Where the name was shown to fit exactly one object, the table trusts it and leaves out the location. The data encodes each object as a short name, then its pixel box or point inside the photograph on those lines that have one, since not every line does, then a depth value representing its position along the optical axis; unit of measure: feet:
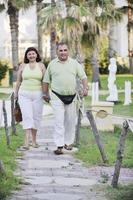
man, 32.19
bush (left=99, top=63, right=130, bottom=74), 147.23
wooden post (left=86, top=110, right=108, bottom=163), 29.20
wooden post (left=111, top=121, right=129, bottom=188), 23.81
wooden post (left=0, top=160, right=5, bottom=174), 24.40
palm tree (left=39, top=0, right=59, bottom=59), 86.53
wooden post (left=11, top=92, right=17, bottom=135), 39.70
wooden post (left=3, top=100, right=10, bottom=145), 35.01
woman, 33.78
